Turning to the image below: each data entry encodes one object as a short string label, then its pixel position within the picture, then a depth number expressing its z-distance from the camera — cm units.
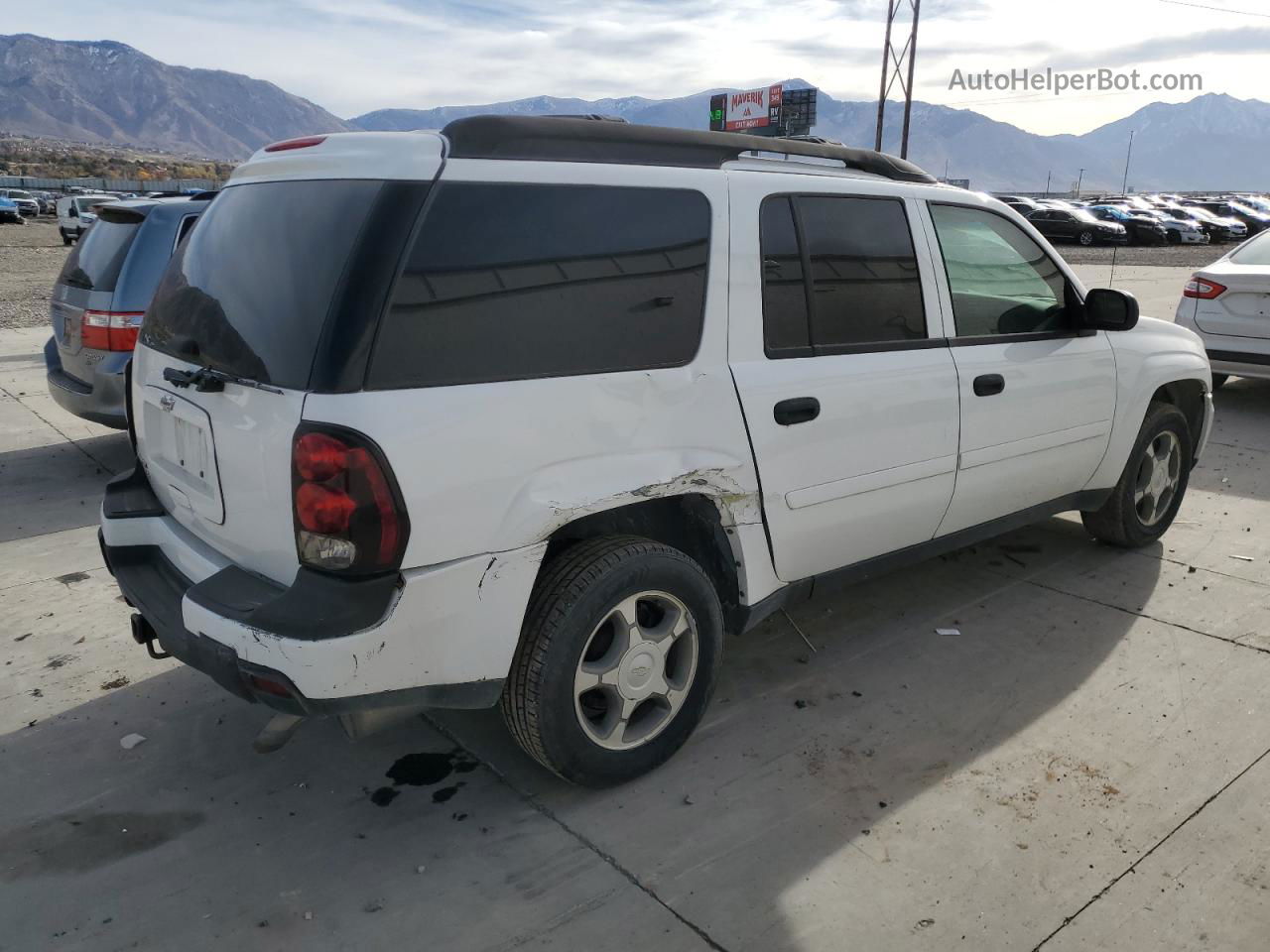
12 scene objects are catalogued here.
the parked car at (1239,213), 4245
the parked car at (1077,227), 3538
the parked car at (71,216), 3159
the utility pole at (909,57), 4322
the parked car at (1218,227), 3897
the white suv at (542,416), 245
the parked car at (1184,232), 3738
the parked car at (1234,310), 804
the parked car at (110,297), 599
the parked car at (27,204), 4966
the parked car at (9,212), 4359
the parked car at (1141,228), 3675
